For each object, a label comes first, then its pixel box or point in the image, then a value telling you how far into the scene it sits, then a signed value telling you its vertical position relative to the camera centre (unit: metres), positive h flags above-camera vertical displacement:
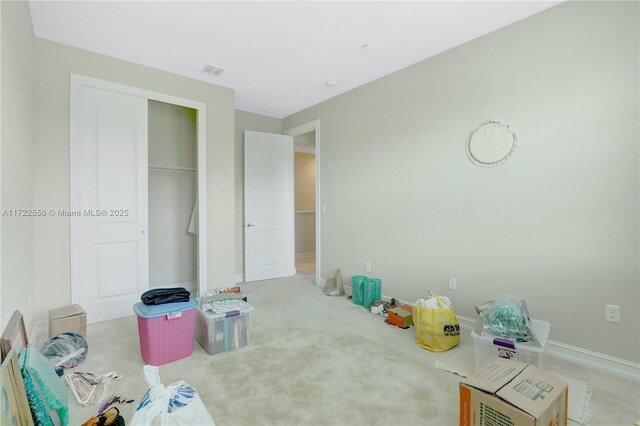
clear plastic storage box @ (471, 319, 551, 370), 1.85 -0.88
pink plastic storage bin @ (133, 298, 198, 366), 2.16 -0.86
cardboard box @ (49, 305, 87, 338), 2.44 -0.87
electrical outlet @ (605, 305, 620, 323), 2.08 -0.72
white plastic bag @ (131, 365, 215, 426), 1.18 -0.79
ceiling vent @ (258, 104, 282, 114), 4.57 +1.63
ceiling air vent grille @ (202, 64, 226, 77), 3.32 +1.63
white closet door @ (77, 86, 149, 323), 2.98 +0.13
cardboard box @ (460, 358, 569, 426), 1.25 -0.82
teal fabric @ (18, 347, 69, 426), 1.33 -0.81
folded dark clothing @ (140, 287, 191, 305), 2.24 -0.62
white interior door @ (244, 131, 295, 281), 4.59 +0.12
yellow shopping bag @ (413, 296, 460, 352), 2.39 -0.93
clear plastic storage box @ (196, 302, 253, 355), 2.36 -0.93
